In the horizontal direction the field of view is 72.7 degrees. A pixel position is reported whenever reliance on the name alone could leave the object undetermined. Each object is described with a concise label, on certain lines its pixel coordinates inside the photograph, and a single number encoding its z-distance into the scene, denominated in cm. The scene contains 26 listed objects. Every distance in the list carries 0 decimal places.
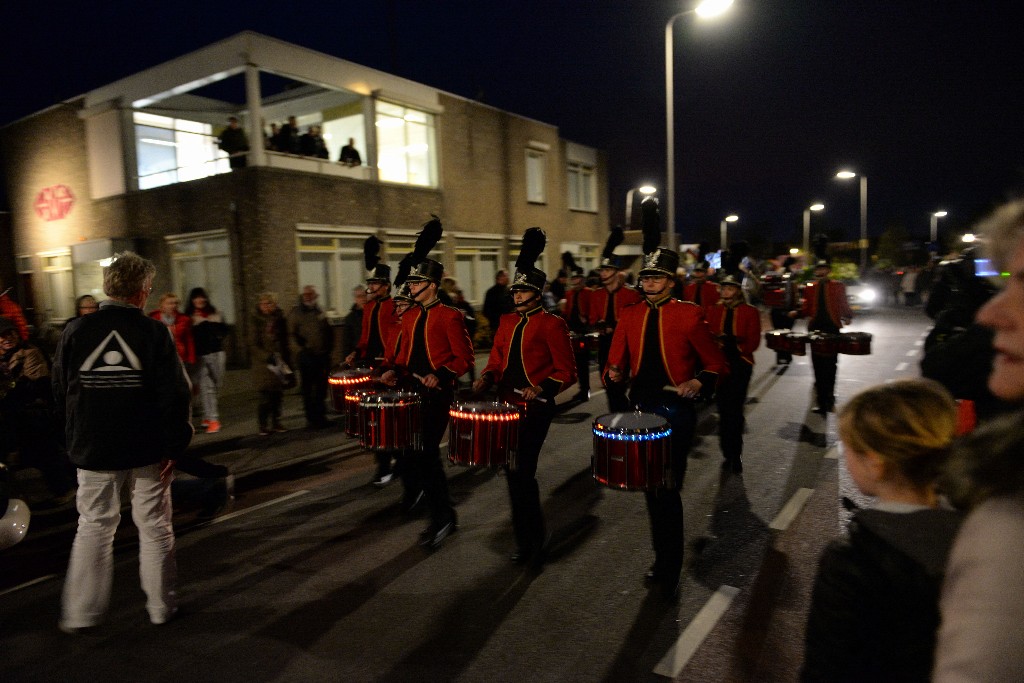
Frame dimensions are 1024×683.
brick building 1552
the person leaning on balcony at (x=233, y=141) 1588
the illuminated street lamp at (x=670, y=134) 1575
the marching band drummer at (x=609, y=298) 1022
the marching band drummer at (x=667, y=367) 438
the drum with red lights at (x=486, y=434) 464
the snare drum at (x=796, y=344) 962
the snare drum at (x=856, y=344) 896
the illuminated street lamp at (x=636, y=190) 2472
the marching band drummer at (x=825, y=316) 949
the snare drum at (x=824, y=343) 912
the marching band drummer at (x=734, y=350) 716
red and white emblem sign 2052
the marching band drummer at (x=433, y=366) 537
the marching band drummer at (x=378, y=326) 703
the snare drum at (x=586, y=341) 1040
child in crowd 148
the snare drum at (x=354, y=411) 583
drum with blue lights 402
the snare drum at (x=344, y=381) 669
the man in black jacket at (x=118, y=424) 382
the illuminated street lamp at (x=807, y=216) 4326
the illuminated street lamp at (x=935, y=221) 5051
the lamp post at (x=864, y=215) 4263
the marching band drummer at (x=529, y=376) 481
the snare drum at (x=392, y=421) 519
